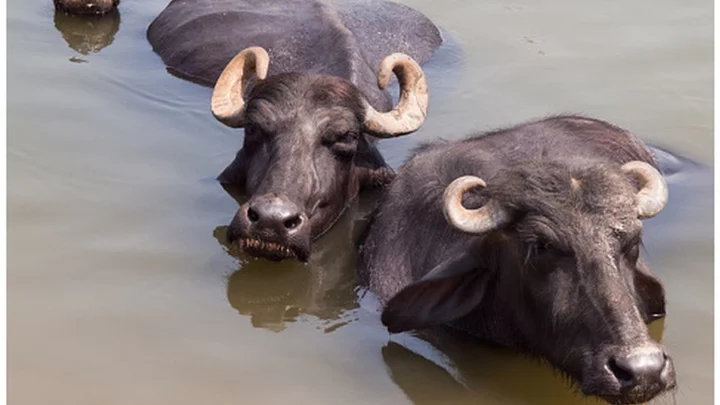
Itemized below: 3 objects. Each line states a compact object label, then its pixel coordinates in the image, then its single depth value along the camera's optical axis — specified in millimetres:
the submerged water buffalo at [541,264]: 8953
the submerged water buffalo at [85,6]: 20437
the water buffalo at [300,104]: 11984
